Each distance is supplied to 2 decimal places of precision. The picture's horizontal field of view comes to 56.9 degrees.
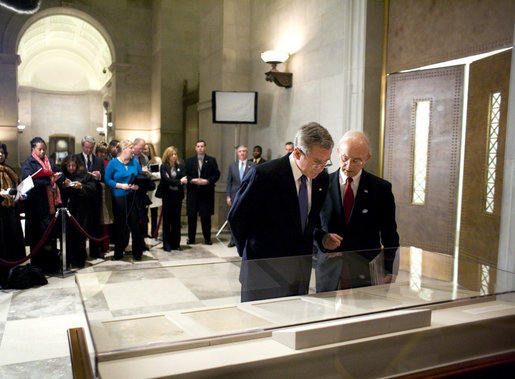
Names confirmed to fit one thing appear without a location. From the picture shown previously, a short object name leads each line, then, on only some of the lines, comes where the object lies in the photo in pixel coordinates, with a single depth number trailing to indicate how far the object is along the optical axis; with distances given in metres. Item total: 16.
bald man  2.90
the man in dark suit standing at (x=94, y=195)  7.08
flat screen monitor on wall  8.91
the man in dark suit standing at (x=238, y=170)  8.37
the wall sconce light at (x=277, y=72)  8.03
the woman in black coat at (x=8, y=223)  5.60
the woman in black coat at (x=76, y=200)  6.68
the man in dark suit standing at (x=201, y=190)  8.37
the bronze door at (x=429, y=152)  5.38
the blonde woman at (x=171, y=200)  7.85
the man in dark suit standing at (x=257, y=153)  9.17
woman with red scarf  6.04
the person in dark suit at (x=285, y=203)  2.53
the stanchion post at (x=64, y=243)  6.09
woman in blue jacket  7.11
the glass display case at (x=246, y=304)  1.44
